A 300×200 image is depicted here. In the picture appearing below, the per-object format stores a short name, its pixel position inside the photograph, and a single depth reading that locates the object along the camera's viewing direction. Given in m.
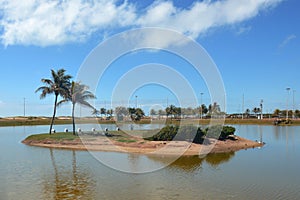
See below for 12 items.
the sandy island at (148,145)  24.12
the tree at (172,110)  87.51
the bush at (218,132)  29.08
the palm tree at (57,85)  32.93
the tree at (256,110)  115.57
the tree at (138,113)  76.51
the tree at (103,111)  95.48
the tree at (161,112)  80.68
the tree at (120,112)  63.15
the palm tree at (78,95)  33.52
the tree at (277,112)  101.32
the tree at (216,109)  83.57
